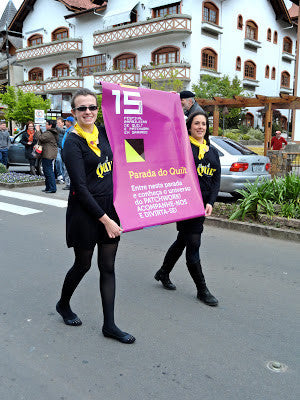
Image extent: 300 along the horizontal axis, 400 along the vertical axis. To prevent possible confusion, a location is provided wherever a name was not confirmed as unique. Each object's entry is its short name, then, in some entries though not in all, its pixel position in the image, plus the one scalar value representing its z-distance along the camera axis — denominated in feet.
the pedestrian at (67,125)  36.94
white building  102.06
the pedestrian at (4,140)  44.88
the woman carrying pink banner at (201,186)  12.57
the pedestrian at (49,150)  33.76
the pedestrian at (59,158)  39.13
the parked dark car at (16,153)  51.34
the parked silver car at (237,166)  32.04
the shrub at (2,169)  43.78
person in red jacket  53.16
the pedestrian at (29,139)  42.76
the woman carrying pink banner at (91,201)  9.72
